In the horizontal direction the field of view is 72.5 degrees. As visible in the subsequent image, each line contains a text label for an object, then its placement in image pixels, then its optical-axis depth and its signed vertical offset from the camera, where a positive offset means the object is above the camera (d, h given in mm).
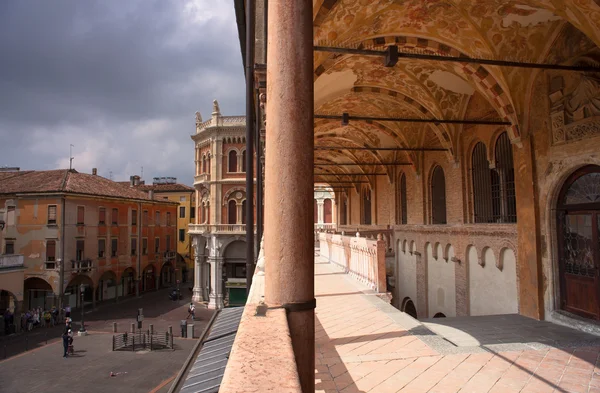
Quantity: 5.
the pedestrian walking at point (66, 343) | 16781 -4812
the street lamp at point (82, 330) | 20719 -5369
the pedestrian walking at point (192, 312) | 24289 -5243
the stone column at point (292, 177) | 2514 +282
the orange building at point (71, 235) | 26625 -624
